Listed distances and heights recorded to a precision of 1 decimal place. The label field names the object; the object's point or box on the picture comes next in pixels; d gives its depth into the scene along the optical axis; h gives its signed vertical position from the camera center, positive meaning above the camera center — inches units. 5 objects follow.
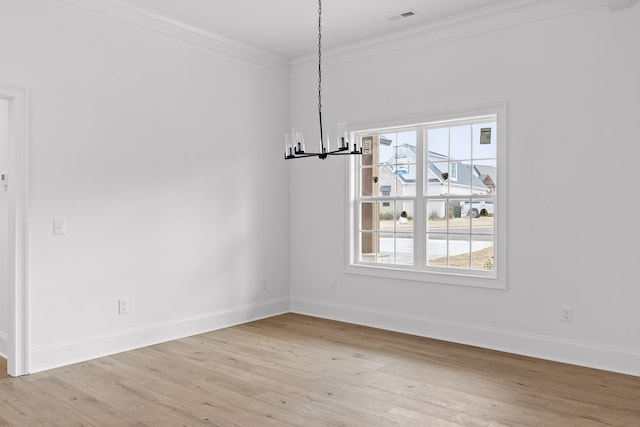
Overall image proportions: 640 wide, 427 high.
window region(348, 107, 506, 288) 185.6 +5.3
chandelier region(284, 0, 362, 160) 140.9 +19.8
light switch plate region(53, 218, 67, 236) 157.8 -4.4
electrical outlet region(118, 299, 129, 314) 175.6 -33.8
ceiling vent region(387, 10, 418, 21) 182.5 +76.5
